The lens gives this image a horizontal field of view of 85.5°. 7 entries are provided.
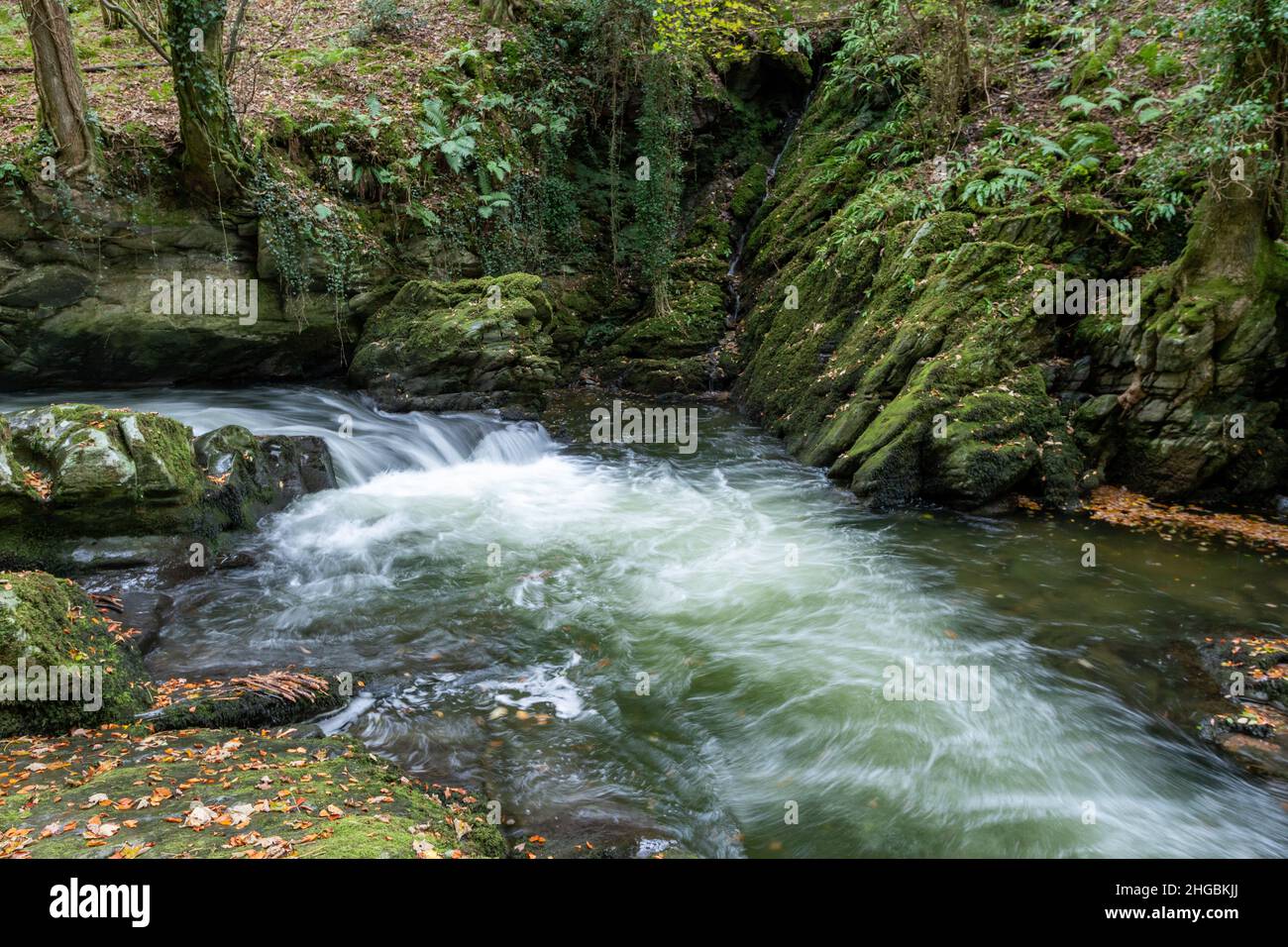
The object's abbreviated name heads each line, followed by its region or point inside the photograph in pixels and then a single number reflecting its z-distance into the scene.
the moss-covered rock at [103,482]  6.42
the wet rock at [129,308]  10.95
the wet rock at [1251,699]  4.82
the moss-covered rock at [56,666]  4.08
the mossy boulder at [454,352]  12.78
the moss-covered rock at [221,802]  2.89
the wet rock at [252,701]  4.69
